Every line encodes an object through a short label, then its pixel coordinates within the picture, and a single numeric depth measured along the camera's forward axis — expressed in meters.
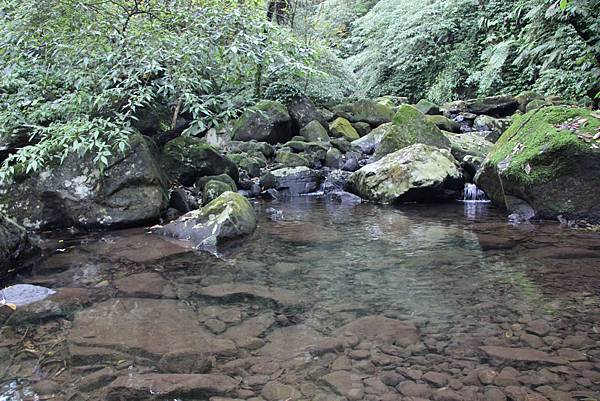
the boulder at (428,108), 15.22
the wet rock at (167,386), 2.40
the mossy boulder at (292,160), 10.38
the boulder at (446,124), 13.38
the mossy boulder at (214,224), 5.48
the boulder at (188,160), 7.86
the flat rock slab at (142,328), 2.94
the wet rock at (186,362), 2.67
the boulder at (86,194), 5.97
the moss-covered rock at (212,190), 7.36
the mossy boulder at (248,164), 10.02
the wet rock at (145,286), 3.87
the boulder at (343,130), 13.02
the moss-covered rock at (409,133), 10.16
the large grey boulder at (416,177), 8.09
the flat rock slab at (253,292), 3.76
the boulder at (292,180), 9.66
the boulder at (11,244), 4.42
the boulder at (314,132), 12.45
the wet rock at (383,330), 3.00
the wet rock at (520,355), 2.65
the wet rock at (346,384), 2.41
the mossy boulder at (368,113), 14.08
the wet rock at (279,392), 2.39
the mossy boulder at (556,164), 5.96
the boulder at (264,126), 12.16
